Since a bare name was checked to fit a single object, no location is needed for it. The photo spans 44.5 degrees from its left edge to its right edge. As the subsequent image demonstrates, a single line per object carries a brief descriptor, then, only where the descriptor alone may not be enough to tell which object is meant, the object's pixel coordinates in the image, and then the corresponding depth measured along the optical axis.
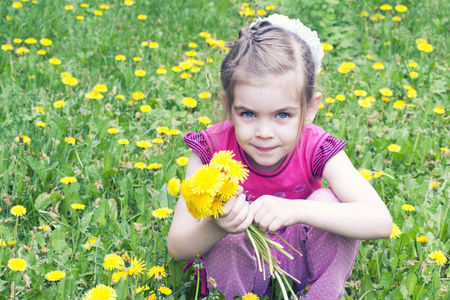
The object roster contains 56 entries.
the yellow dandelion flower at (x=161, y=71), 2.99
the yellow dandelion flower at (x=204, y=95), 2.75
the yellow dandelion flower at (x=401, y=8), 3.72
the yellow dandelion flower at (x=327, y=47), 3.19
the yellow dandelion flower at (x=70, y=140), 2.33
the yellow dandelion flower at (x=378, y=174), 2.21
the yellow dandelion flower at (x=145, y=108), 2.68
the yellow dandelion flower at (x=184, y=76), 2.96
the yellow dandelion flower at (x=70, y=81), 2.72
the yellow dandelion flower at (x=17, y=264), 1.56
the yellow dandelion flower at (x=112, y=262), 1.57
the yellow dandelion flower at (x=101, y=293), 1.40
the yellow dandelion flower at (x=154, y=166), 2.16
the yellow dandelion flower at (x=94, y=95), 2.48
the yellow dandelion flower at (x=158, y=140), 2.35
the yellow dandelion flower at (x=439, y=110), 2.72
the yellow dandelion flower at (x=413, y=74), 3.02
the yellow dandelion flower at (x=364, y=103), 2.67
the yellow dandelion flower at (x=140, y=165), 2.20
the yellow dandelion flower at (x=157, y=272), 1.61
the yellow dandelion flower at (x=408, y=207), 2.01
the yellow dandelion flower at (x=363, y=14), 3.67
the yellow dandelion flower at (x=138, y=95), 2.79
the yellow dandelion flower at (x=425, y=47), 3.17
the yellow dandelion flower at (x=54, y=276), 1.53
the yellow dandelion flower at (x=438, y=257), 1.72
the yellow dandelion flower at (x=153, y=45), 3.19
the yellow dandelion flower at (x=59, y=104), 2.56
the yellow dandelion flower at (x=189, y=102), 2.73
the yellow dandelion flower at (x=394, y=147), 2.45
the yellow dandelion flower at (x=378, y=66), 3.10
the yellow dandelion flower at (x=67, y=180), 2.06
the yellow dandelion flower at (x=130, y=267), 1.38
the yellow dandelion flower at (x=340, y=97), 2.74
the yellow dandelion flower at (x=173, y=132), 2.41
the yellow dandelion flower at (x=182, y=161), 2.21
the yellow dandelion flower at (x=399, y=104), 2.78
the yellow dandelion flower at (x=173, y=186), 1.72
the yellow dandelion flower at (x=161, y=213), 1.82
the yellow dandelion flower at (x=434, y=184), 2.26
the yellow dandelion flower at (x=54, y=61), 2.79
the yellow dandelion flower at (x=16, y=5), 3.39
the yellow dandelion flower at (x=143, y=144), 2.28
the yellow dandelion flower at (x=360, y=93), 2.80
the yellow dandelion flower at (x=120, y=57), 3.08
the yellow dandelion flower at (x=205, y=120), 2.60
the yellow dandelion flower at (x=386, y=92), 2.84
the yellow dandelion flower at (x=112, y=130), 2.43
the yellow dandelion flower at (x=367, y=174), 2.14
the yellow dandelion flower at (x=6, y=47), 2.94
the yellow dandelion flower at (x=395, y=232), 1.83
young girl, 1.47
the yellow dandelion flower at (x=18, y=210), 1.86
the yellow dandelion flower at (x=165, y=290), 1.57
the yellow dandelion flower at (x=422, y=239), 1.81
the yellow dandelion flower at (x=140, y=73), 2.87
